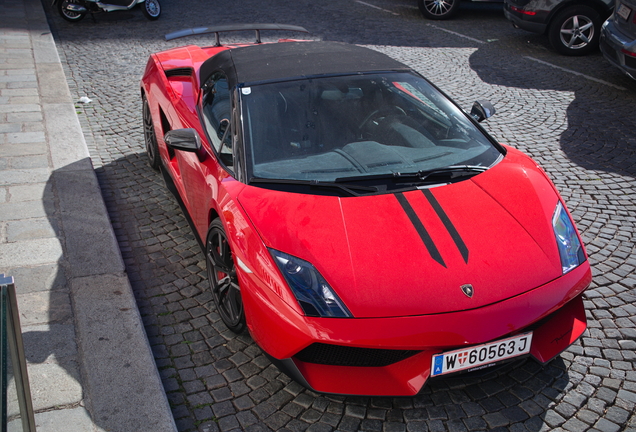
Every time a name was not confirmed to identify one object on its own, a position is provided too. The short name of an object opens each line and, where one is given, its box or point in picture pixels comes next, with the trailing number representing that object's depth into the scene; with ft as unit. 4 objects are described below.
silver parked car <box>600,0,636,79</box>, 23.92
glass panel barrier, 5.93
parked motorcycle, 37.78
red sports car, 9.00
